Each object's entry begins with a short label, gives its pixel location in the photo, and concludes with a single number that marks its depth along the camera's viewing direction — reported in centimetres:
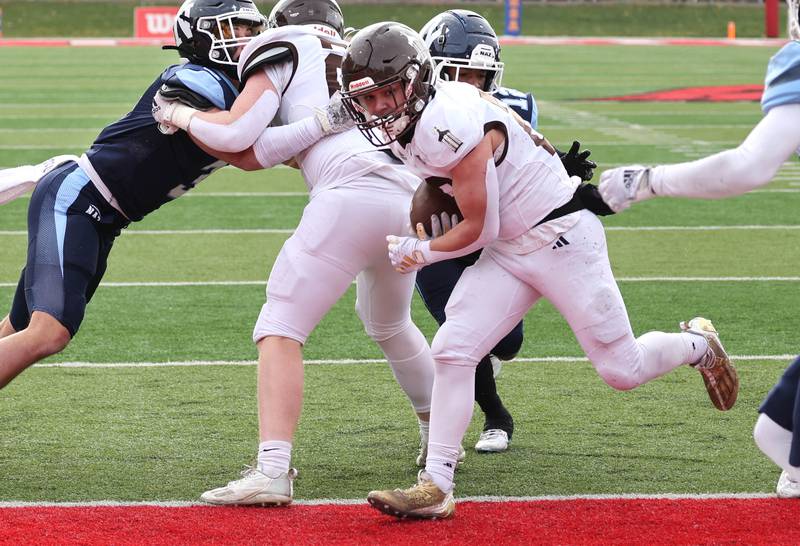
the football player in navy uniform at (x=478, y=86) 925
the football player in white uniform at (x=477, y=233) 734
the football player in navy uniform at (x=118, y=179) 835
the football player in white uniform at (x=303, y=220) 793
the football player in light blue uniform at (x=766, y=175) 647
